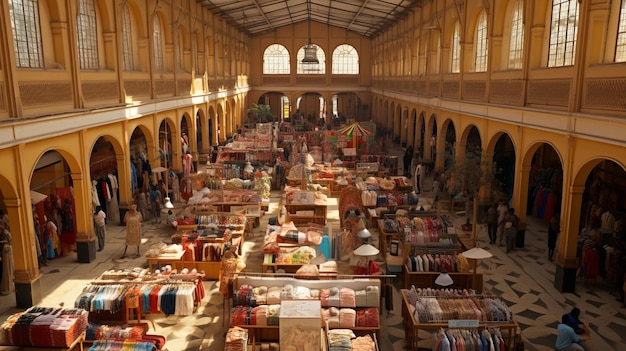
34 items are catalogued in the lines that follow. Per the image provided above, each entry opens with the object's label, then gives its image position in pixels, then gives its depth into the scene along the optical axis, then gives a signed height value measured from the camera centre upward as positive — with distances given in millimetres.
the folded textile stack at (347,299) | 10914 -4666
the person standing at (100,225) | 16266 -4673
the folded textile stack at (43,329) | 9838 -4780
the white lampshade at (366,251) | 12097 -4071
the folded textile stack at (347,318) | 10508 -4889
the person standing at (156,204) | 19953 -4886
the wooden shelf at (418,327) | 10289 -5124
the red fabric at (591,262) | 13648 -4936
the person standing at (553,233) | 15328 -4695
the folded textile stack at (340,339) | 9572 -4927
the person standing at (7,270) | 13391 -4950
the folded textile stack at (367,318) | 10539 -4912
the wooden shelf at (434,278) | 12984 -5154
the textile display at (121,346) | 9266 -4790
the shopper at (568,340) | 9992 -5092
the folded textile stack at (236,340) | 9672 -4932
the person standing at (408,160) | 28394 -4641
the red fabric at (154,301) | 11148 -4781
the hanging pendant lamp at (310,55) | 33344 +1288
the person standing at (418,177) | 23797 -4684
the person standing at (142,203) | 19562 -4756
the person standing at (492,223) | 17406 -4952
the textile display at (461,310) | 10414 -4724
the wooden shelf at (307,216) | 18016 -4825
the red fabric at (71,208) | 16297 -4303
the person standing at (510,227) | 16358 -4777
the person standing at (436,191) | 21562 -4786
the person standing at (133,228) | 15922 -4618
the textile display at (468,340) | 9555 -4875
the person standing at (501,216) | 17250 -4692
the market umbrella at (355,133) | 29359 -3253
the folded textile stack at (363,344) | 9668 -5019
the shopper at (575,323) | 10180 -4834
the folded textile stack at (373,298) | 10977 -4661
